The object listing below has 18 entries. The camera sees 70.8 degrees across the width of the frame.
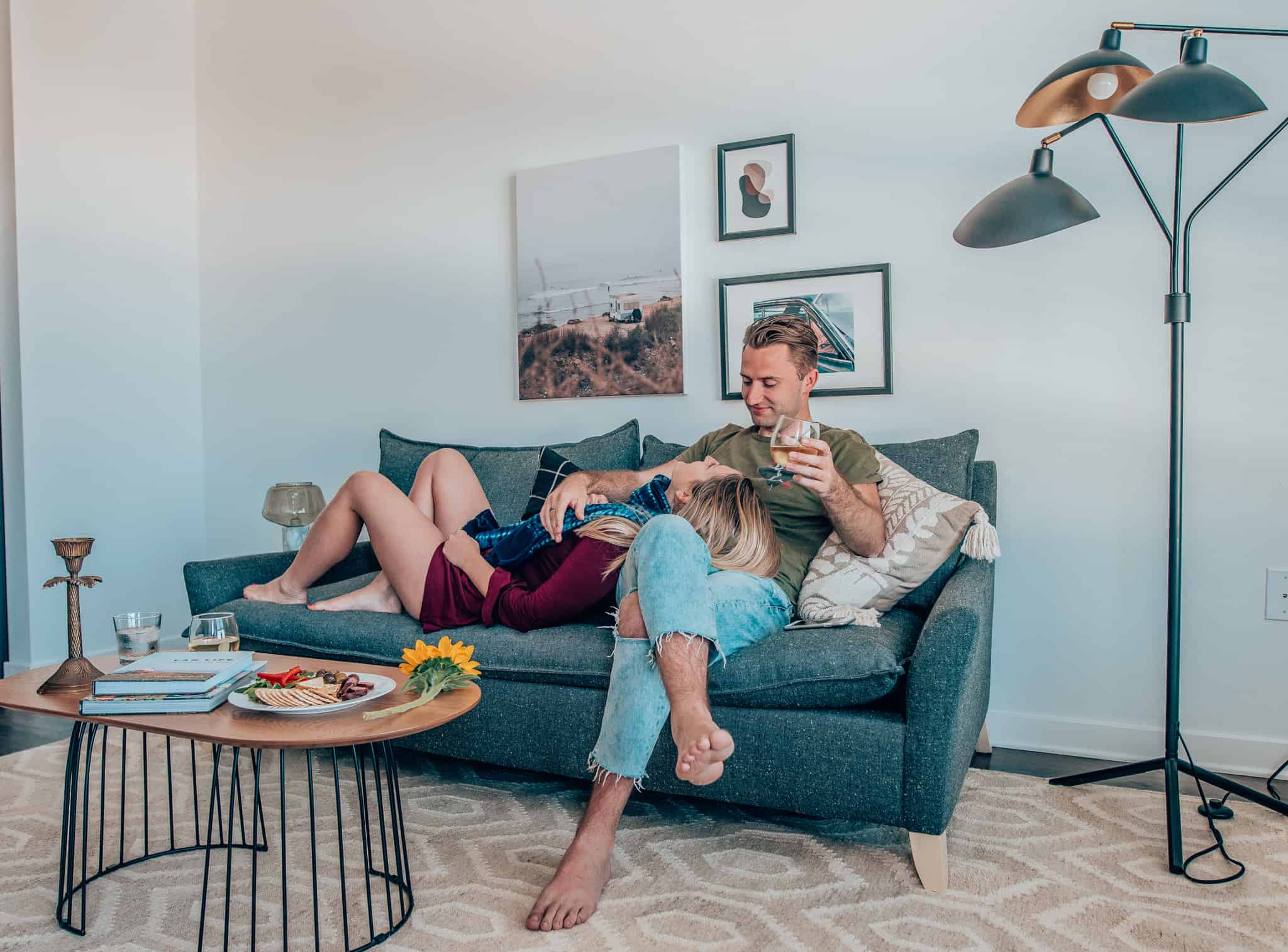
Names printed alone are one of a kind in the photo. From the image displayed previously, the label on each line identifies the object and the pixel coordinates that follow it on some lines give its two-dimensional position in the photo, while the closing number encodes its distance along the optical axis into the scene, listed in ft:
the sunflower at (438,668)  4.89
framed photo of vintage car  8.80
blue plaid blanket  7.00
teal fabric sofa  5.45
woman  6.74
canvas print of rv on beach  9.70
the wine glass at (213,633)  5.46
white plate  4.65
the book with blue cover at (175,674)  4.78
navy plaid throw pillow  8.27
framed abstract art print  9.14
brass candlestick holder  5.19
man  5.16
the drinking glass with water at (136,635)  5.44
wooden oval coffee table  4.29
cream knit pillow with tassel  6.55
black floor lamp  5.49
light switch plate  7.55
